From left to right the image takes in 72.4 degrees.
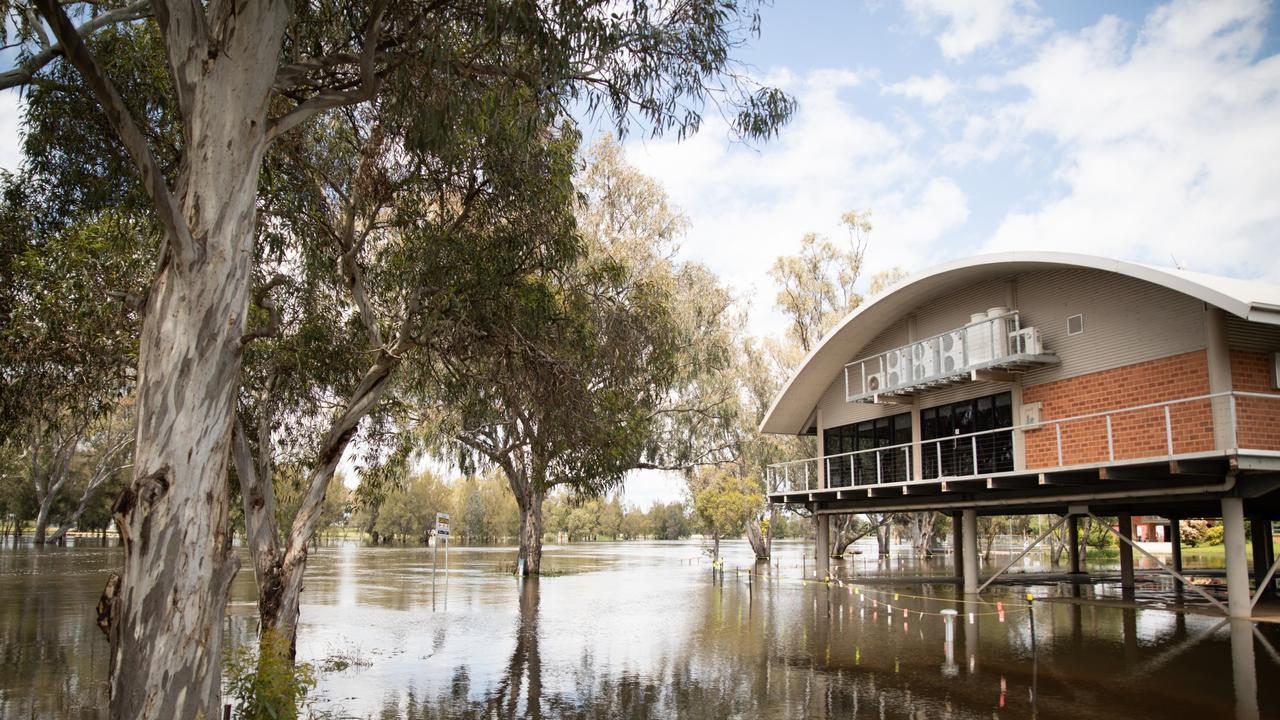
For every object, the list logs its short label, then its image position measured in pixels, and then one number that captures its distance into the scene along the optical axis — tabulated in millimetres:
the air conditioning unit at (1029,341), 20109
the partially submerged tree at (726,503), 39969
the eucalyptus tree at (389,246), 11797
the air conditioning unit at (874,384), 24766
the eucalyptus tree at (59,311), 10578
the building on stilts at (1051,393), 16422
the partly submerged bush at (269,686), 8031
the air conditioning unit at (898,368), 23828
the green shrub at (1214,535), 56469
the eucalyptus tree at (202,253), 6387
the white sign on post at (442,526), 23609
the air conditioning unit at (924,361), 22938
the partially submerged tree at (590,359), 12195
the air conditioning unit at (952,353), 21891
